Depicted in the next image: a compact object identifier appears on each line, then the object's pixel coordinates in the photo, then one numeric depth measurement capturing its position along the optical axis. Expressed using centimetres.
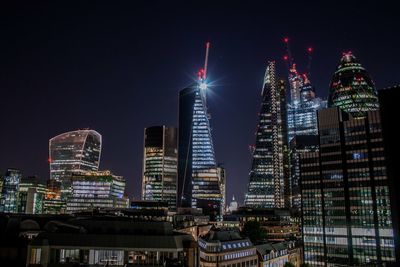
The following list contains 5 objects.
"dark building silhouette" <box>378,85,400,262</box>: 5938
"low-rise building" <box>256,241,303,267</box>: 13241
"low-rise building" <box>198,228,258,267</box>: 11050
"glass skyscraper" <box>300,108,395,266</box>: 14212
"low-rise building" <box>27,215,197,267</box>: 7512
